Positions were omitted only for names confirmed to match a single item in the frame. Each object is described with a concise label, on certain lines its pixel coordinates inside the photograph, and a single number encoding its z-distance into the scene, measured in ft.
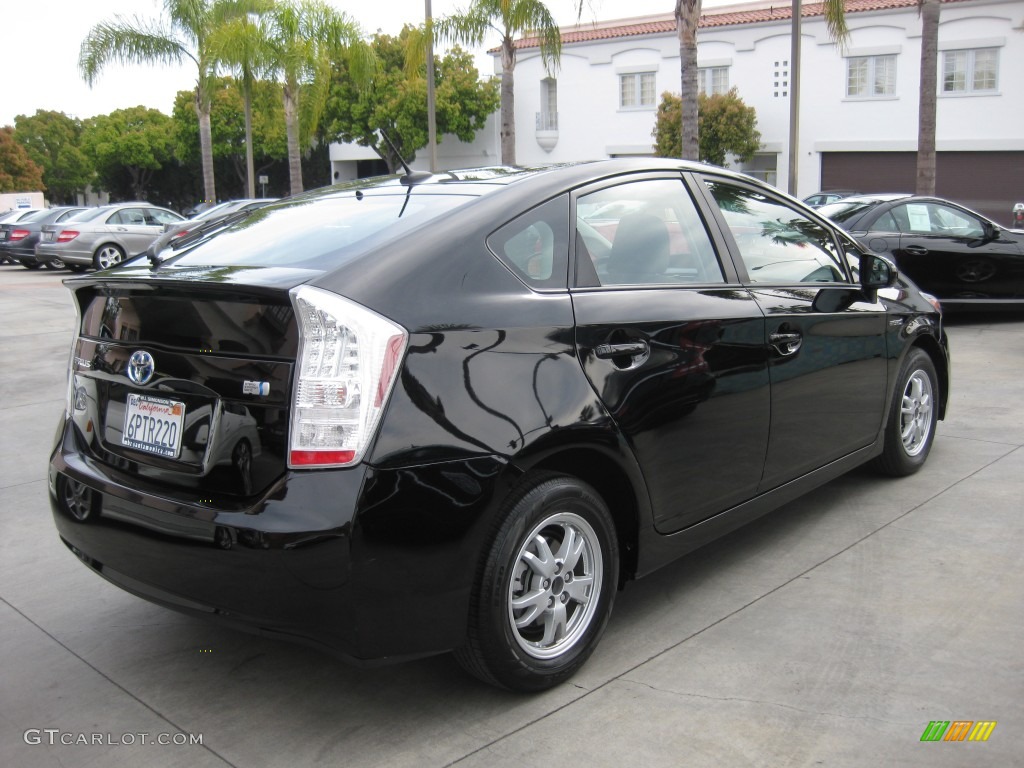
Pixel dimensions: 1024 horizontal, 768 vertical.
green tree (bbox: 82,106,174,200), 188.85
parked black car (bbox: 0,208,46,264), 82.86
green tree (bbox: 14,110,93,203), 250.37
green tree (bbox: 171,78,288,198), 172.35
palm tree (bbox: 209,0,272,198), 93.20
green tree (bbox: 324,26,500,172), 146.41
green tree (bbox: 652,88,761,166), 116.16
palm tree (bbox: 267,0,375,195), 90.99
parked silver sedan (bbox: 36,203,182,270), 71.87
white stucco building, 104.27
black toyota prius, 8.50
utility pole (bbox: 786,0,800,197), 60.13
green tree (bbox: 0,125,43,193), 227.20
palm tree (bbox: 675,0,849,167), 55.47
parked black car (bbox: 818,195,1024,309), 34.42
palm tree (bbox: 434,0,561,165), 73.72
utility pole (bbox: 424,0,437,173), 80.48
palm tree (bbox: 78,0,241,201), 94.53
